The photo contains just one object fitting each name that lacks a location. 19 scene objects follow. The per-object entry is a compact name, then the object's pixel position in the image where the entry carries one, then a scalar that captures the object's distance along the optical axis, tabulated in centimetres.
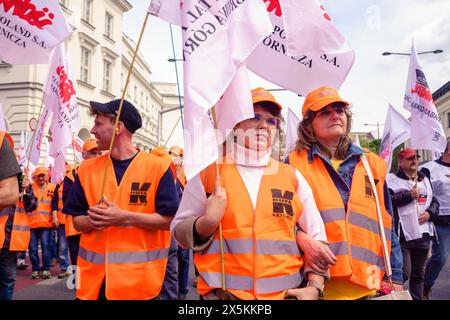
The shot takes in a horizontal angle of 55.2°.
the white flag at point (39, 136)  521
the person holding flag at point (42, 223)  777
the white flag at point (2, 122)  480
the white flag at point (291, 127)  872
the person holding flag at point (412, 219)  502
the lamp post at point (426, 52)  1276
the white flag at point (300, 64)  295
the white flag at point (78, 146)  972
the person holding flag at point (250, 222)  202
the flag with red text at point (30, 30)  383
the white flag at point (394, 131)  743
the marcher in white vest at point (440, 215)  560
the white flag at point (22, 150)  1056
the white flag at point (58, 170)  634
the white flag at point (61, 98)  502
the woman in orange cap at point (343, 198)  244
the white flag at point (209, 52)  216
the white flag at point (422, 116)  520
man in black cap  283
